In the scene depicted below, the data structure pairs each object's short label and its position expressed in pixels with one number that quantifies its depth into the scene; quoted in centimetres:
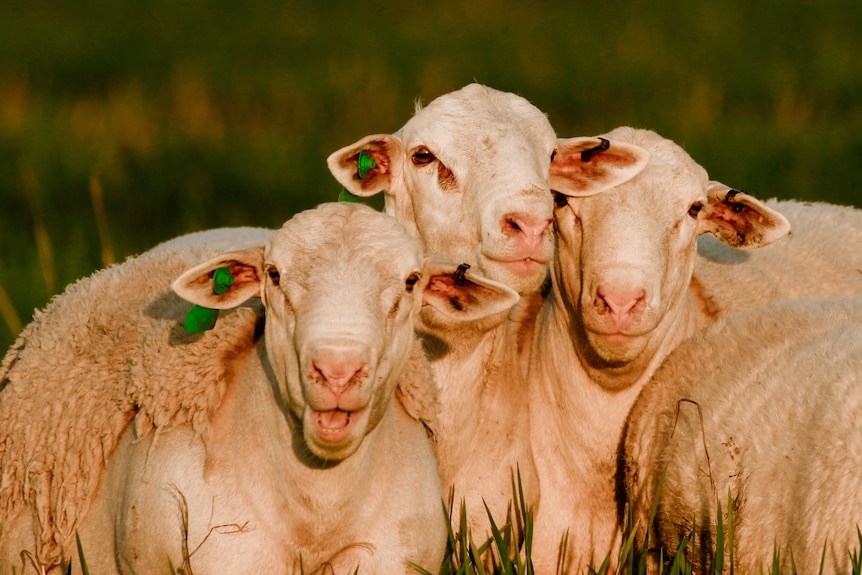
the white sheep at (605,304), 997
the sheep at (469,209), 977
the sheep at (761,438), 873
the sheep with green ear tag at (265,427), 787
